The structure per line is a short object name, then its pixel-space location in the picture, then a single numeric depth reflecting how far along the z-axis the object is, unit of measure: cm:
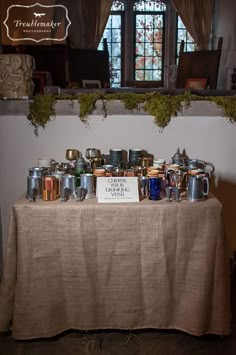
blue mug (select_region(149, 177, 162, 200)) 174
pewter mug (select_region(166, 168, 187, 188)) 180
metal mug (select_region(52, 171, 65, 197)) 179
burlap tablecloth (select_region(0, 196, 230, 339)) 168
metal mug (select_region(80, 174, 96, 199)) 177
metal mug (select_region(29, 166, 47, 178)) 185
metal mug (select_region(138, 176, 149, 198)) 180
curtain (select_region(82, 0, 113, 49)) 712
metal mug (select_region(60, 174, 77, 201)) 175
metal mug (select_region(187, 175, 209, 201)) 171
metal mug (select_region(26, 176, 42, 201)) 173
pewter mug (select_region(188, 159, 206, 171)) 210
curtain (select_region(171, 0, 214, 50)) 703
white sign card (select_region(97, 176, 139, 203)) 172
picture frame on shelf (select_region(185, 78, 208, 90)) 484
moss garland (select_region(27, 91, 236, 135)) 229
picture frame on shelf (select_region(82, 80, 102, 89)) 585
